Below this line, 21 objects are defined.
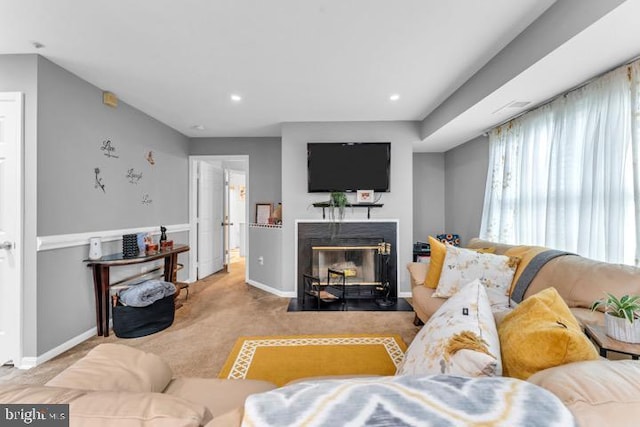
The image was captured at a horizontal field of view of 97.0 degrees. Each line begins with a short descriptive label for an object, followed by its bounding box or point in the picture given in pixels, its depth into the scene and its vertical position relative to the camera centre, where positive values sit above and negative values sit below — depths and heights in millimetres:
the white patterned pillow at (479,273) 2236 -505
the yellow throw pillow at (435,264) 2576 -484
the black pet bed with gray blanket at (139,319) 2648 -1062
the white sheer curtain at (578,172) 1959 +338
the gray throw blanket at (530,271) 2119 -452
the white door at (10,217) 2189 -68
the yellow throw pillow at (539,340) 801 -386
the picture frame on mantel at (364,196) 3824 +198
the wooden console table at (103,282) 2645 -693
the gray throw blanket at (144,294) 2662 -819
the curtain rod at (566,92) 1900 +1007
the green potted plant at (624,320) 1242 -478
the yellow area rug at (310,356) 2072 -1182
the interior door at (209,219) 4809 -170
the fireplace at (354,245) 3803 -462
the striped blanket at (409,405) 478 -347
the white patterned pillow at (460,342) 814 -420
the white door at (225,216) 5574 -126
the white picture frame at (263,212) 4566 -33
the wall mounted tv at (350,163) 3783 +634
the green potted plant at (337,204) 3740 +86
